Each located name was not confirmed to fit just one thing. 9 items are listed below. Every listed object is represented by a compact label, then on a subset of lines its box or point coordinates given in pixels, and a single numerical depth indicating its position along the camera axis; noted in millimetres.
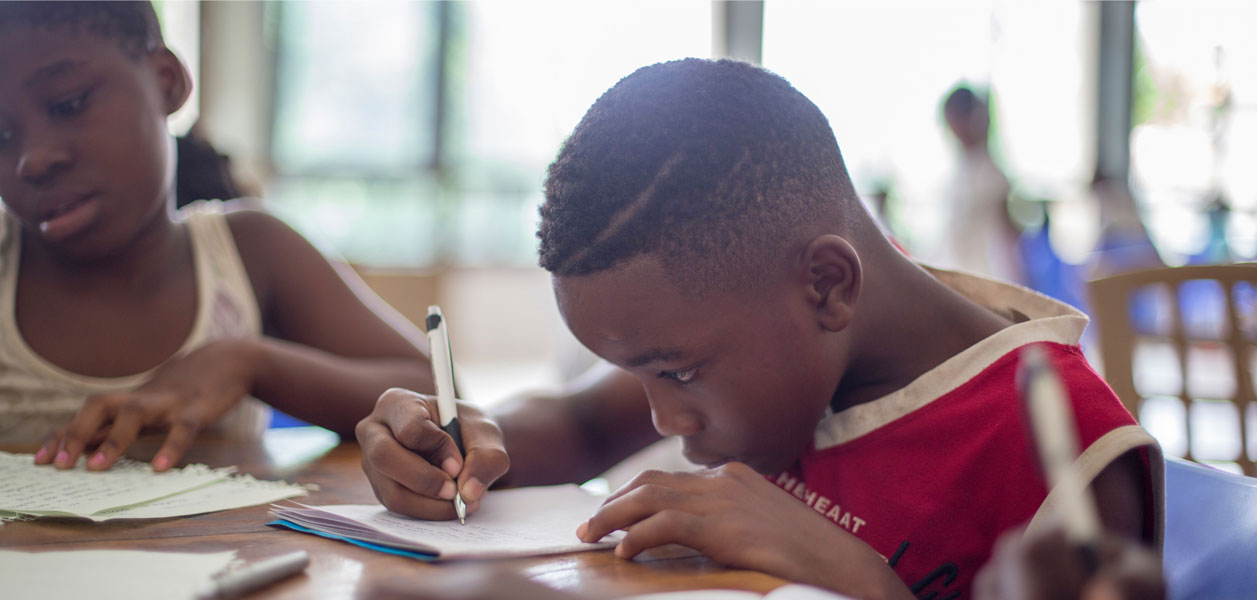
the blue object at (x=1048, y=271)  3816
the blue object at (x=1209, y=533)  643
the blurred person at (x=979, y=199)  3902
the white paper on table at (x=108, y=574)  515
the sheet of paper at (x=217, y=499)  718
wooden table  551
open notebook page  623
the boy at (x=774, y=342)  731
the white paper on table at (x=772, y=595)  509
